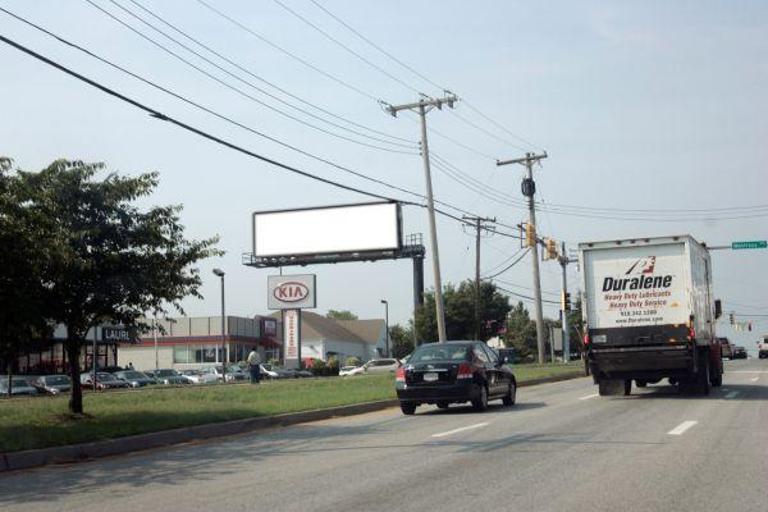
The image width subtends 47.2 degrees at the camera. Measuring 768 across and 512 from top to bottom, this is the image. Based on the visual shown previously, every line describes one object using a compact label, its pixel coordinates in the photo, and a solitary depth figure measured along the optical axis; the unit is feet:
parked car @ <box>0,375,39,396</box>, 139.95
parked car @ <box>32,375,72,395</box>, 146.00
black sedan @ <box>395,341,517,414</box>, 59.52
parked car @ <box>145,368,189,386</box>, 179.52
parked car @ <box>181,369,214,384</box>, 187.17
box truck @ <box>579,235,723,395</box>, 65.36
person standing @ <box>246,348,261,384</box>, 124.26
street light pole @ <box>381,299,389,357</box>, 265.07
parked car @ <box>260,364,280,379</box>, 189.47
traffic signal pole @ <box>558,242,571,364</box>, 173.27
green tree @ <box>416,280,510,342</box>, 231.50
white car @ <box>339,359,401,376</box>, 199.72
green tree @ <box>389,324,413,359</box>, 337.11
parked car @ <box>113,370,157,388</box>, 163.84
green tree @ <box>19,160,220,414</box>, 50.80
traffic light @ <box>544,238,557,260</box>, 143.95
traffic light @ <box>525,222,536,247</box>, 138.31
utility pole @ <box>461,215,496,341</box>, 173.06
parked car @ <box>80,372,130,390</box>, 159.16
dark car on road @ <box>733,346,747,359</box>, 252.50
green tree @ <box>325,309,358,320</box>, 540.60
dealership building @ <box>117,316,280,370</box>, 269.85
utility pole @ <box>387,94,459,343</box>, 118.83
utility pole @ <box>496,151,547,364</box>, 151.84
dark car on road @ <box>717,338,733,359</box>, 221.78
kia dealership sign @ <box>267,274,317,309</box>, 236.02
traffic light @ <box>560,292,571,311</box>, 172.76
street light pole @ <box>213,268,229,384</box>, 182.91
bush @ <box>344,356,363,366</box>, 243.58
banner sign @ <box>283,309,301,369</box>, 232.94
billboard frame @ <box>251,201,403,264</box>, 234.17
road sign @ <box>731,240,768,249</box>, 148.46
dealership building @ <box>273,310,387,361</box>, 308.60
